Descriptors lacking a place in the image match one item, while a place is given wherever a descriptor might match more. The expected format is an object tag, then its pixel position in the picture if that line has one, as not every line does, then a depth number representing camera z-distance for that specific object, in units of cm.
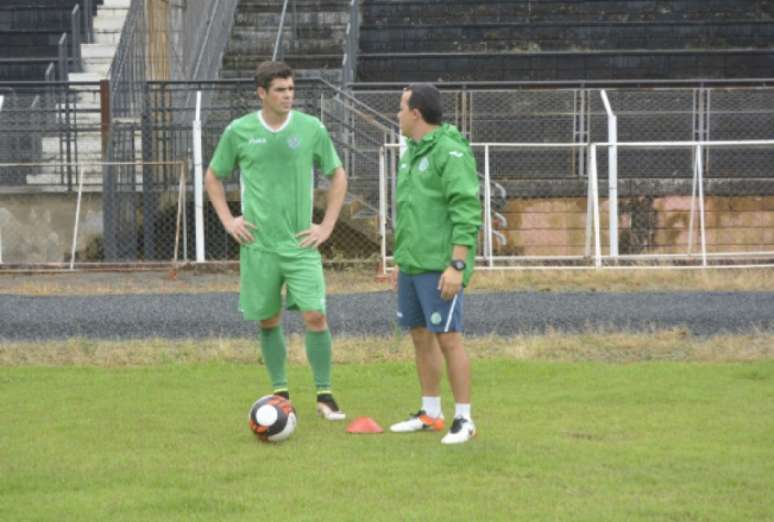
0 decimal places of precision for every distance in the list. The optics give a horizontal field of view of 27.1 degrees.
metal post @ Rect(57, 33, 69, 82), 2380
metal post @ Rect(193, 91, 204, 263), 2056
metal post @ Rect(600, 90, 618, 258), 2031
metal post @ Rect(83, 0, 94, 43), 2564
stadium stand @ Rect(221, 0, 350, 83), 2770
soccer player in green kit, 891
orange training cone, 873
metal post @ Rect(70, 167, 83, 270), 2139
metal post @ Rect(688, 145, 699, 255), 2078
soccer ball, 835
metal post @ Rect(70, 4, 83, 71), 2442
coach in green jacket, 818
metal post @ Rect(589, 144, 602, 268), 1995
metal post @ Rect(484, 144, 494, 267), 2010
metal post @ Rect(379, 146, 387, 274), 1953
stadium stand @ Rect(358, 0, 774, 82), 2681
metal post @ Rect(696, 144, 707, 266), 2028
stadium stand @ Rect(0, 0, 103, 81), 2531
